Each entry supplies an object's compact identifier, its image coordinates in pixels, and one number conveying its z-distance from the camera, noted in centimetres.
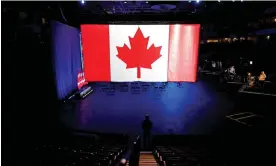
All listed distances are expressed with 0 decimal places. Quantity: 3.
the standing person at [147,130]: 574
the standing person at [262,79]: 1251
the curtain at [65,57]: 737
